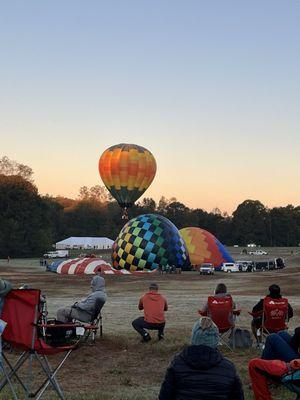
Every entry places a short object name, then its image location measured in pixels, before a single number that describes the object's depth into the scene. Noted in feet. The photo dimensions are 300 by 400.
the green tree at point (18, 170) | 279.90
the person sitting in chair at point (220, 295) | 29.96
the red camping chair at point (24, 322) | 19.13
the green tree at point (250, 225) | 394.32
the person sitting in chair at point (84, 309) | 30.19
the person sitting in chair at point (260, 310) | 28.09
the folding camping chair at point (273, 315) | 27.99
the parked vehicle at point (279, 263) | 153.17
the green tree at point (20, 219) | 245.24
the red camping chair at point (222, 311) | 29.71
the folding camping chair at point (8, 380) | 17.69
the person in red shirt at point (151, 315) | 32.27
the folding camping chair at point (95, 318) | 30.35
